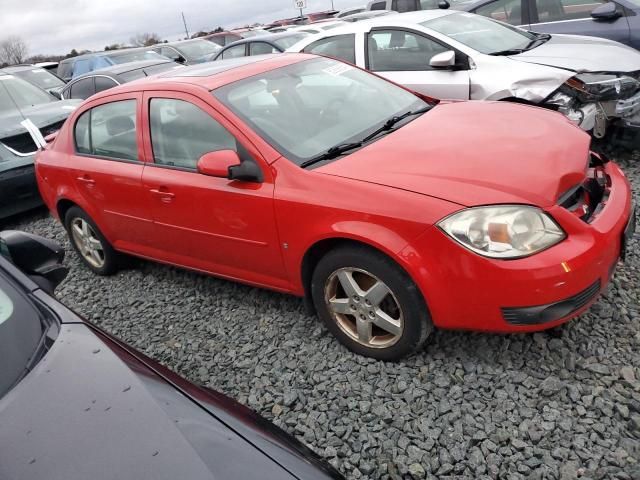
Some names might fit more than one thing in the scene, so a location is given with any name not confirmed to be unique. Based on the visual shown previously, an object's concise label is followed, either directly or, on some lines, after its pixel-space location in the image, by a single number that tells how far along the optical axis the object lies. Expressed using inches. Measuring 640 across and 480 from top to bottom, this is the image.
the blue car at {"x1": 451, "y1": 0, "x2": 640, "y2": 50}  242.2
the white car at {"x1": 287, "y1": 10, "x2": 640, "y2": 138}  181.3
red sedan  93.3
